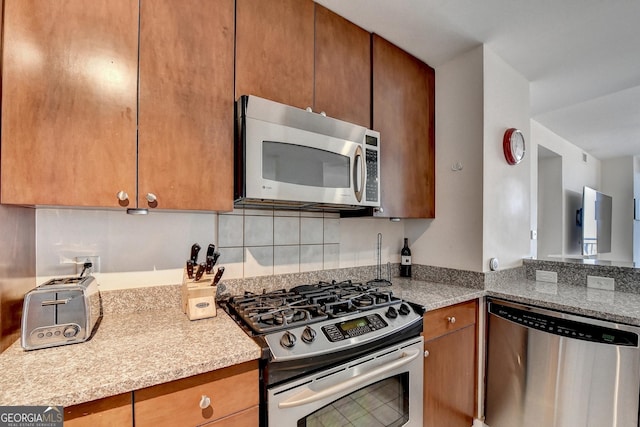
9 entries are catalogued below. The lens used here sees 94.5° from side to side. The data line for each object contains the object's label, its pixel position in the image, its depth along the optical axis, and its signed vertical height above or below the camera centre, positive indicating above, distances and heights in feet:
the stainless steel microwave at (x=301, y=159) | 4.04 +0.83
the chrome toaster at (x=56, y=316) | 3.04 -1.11
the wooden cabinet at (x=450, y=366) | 5.03 -2.76
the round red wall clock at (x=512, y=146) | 6.59 +1.55
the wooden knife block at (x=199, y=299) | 3.99 -1.19
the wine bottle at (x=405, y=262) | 7.36 -1.20
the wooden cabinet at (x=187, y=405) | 2.47 -1.76
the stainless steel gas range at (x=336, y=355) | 3.27 -1.77
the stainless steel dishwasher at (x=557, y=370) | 4.41 -2.57
